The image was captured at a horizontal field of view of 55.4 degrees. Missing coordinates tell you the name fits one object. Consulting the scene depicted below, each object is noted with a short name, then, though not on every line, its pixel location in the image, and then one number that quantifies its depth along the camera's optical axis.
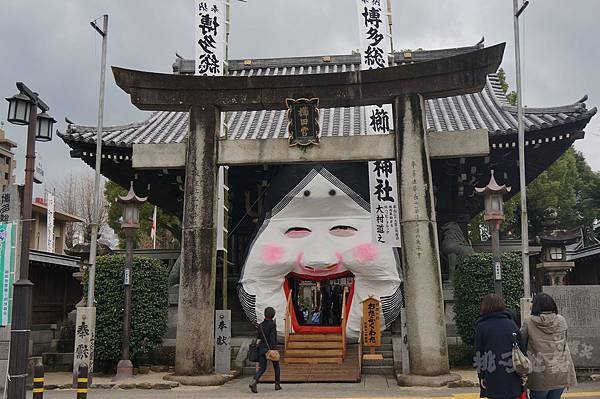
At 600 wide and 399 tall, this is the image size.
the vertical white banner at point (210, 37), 15.00
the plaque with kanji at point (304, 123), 11.56
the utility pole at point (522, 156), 11.52
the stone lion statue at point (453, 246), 15.35
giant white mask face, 13.66
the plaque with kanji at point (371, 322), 13.05
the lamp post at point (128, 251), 12.55
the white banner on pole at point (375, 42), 15.00
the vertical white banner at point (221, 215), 13.62
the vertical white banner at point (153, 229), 24.40
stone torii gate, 10.85
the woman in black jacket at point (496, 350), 5.29
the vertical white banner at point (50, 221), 28.94
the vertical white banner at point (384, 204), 13.56
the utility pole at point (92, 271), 11.74
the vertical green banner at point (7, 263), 9.38
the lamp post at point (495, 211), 12.13
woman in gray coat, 5.39
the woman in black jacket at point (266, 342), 10.43
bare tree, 44.44
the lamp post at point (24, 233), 7.55
